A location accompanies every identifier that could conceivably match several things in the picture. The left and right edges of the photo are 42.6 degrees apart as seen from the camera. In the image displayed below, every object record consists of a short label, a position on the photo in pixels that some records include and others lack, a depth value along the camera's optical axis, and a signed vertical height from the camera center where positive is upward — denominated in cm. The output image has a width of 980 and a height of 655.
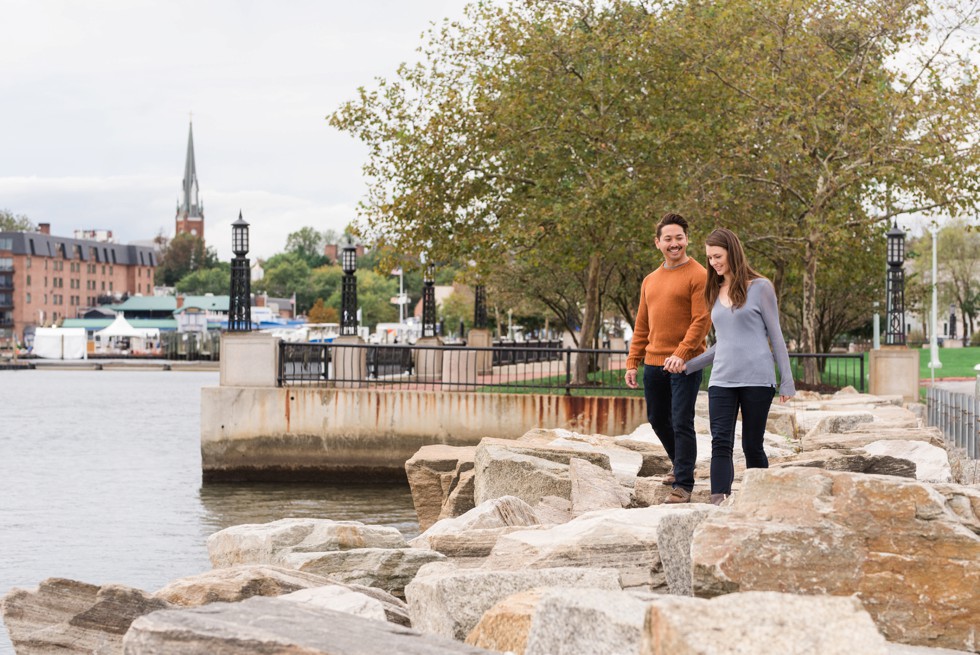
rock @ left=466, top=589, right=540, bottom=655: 536 -127
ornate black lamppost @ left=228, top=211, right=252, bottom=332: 2358 +70
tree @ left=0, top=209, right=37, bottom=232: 16838 +1512
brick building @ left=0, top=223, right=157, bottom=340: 15350 +788
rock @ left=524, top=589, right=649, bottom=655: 470 -111
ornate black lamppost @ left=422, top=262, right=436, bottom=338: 4161 +84
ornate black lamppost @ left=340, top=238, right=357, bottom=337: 3309 +108
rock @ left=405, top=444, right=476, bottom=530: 1346 -158
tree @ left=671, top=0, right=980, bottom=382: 2648 +455
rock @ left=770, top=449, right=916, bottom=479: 859 -91
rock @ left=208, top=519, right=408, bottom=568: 898 -149
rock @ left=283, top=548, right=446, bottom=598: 791 -148
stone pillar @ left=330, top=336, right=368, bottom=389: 2396 -70
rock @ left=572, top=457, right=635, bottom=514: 991 -127
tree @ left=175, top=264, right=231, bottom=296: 18700 +778
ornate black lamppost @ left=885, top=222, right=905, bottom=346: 2298 +81
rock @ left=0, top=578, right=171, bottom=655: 639 -148
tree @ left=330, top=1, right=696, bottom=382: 2989 +464
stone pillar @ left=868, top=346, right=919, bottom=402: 2223 -72
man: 828 -4
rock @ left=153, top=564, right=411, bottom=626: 666 -136
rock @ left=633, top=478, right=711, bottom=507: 892 -115
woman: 772 -8
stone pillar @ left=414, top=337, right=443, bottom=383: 3493 -84
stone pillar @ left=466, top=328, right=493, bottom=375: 3891 -24
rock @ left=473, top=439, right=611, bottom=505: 1088 -124
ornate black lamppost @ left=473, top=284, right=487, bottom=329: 4194 +87
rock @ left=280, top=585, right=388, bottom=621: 594 -129
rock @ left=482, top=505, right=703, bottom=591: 681 -122
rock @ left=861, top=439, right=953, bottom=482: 977 -103
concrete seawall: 2284 -177
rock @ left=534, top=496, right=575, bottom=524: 993 -144
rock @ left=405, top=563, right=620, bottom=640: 609 -126
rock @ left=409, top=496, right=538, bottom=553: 882 -132
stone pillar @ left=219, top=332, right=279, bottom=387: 2317 -48
